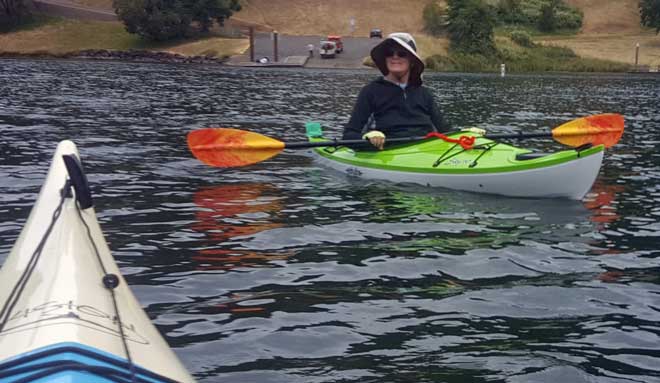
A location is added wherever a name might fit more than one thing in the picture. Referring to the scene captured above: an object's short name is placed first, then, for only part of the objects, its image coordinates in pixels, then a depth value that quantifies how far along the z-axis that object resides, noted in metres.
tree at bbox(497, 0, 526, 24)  74.00
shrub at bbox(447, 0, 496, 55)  59.78
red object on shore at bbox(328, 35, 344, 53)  55.97
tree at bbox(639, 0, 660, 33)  68.25
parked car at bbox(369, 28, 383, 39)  65.69
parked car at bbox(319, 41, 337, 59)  53.28
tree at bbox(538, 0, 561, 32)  73.38
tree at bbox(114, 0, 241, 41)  60.68
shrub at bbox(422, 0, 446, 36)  68.81
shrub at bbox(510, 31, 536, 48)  63.44
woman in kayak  10.19
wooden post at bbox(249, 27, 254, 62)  52.20
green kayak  8.86
